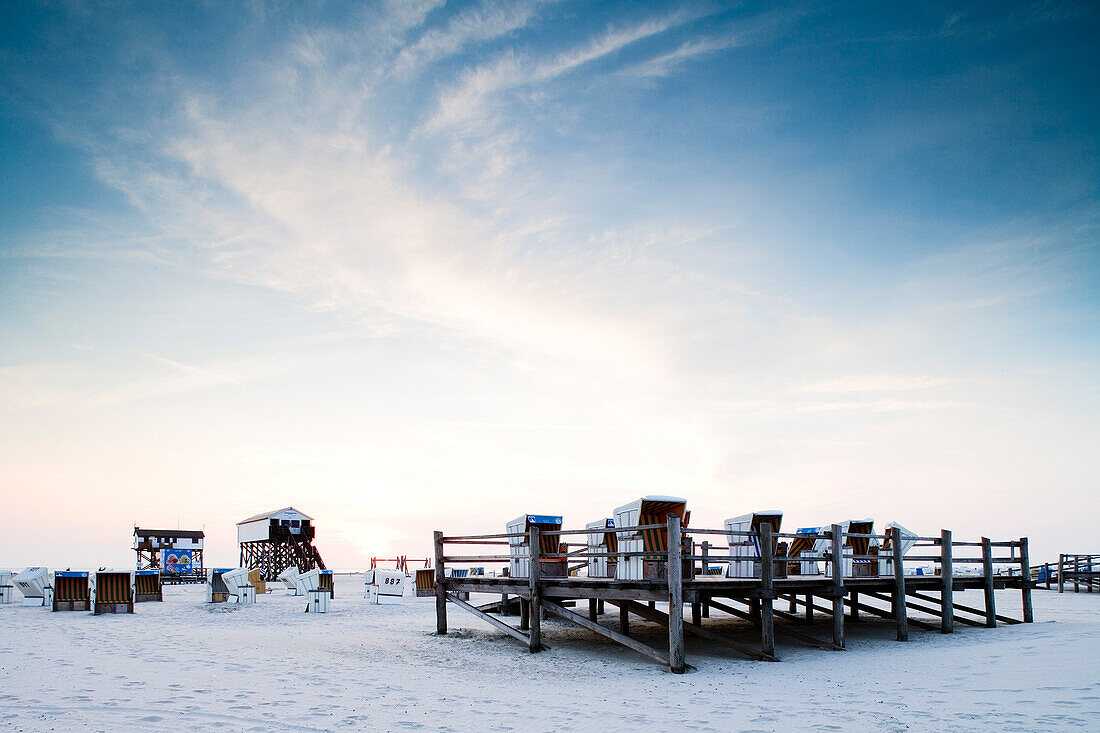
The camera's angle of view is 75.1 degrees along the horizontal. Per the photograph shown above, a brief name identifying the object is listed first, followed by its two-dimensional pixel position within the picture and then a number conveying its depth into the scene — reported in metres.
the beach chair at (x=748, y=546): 12.66
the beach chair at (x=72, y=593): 21.20
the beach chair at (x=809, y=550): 14.63
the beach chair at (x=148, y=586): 25.27
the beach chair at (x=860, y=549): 15.32
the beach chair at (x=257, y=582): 26.43
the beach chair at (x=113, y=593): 20.31
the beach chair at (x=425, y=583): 30.41
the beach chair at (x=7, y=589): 24.92
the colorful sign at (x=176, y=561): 46.22
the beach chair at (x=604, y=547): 12.60
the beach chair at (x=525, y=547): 13.62
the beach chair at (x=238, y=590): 24.34
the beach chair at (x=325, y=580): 27.47
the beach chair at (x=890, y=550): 14.75
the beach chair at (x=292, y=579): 30.42
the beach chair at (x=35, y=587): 22.95
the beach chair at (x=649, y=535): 11.40
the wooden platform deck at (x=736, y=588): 11.38
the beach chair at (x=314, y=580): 27.53
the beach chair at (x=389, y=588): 26.31
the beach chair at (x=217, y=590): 24.33
